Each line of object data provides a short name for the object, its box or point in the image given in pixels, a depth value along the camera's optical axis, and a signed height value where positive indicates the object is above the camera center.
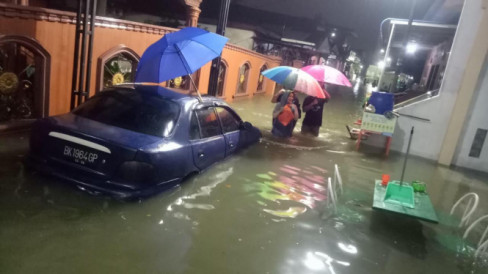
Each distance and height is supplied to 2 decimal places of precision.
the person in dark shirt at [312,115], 9.52 -1.04
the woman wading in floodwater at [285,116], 8.52 -1.08
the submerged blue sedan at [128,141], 4.11 -1.15
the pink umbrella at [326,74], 8.56 +0.06
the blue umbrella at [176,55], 5.30 -0.05
